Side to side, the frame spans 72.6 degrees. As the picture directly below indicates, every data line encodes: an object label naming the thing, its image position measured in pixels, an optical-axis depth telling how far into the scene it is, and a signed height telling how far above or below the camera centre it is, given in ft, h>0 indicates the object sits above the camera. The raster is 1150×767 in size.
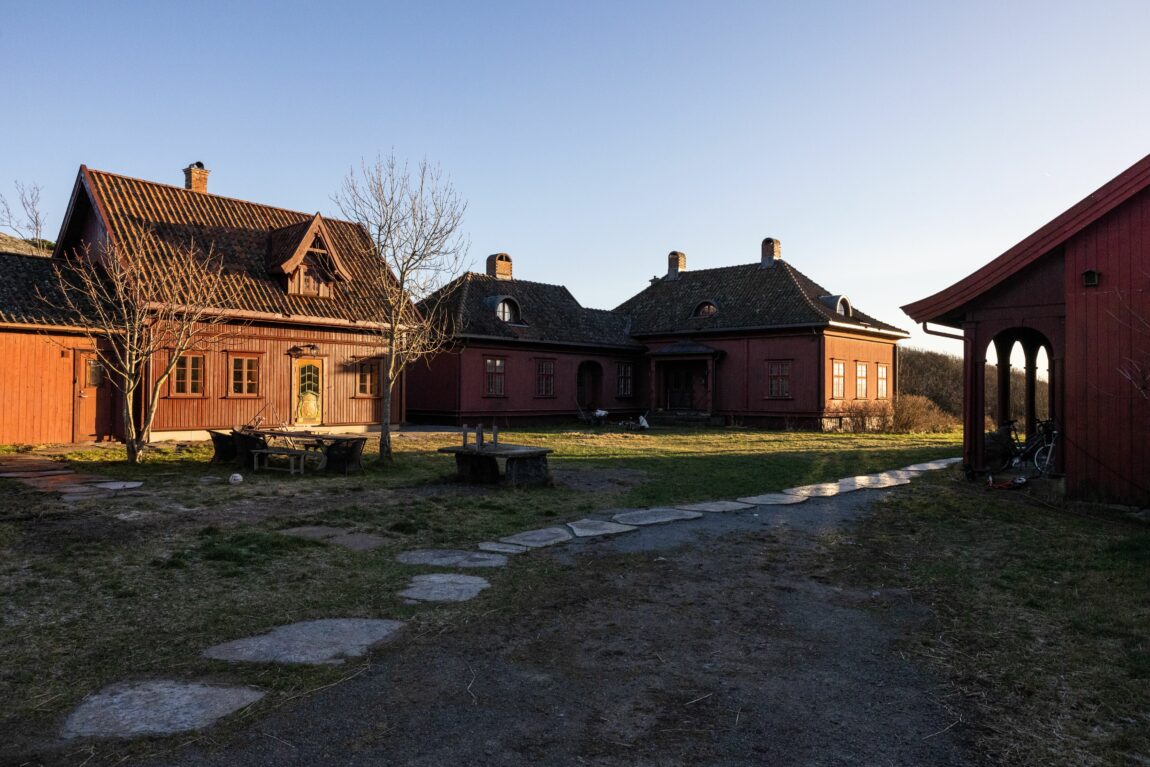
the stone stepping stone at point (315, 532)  25.49 -4.42
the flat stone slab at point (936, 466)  48.44 -4.29
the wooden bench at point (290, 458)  41.88 -3.19
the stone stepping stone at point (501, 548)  23.70 -4.57
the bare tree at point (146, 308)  44.80 +6.22
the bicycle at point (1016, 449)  41.62 -2.76
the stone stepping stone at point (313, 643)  14.21 -4.67
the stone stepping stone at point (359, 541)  24.18 -4.49
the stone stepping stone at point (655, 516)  28.99 -4.47
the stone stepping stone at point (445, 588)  18.61 -4.66
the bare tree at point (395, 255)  49.03 +9.40
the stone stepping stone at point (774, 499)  34.27 -4.49
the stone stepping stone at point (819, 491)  37.24 -4.48
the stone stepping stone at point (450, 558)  22.15 -4.59
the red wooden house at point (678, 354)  90.58 +5.66
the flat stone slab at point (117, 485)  34.89 -3.83
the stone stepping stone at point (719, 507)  31.99 -4.48
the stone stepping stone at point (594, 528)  26.55 -4.51
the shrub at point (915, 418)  93.09 -2.27
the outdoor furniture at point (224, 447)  45.47 -2.73
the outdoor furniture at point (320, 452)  42.09 -2.80
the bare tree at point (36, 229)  100.89 +22.13
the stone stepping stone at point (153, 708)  11.08 -4.64
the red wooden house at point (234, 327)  56.13 +5.98
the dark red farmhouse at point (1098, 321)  31.63 +3.36
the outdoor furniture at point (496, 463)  37.41 -3.12
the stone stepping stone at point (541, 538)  24.86 -4.53
